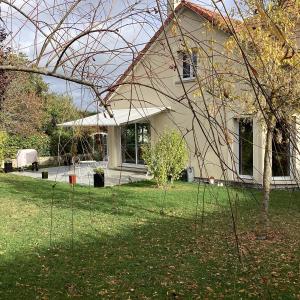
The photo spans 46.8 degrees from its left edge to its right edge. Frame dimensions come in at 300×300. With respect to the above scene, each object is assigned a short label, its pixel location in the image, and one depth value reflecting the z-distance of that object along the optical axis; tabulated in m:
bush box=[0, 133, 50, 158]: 25.64
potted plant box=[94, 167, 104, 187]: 15.55
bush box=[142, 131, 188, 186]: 15.06
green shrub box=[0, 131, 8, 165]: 21.37
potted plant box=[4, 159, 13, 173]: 22.46
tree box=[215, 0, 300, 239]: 5.27
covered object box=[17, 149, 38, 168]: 23.69
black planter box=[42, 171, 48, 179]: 19.06
